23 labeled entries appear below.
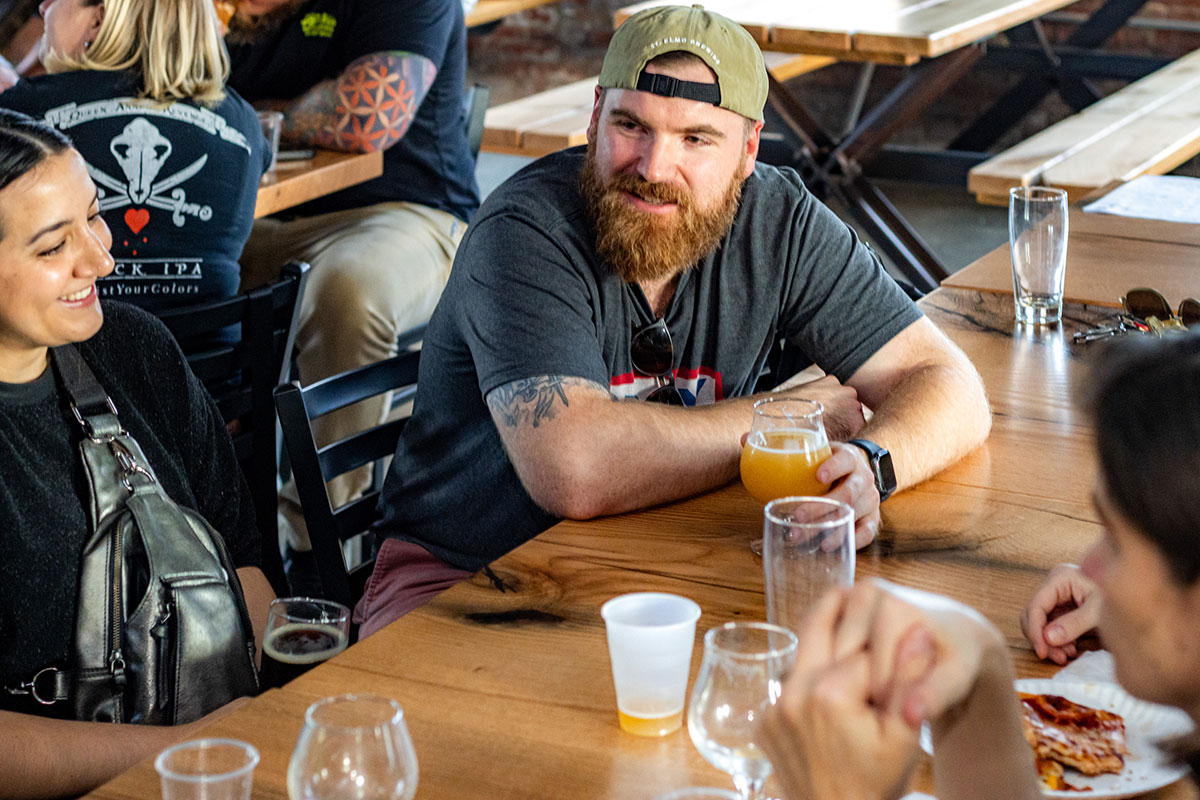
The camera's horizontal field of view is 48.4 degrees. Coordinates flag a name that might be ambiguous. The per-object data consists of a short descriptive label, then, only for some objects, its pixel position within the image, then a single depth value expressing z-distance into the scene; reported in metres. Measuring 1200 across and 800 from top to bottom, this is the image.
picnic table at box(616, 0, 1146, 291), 4.31
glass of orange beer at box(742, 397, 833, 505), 1.57
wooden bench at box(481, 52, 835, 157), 4.30
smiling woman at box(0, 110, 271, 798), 1.47
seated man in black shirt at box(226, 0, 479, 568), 3.46
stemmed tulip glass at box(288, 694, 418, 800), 0.94
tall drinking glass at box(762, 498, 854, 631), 1.23
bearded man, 1.78
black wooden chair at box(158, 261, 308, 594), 2.35
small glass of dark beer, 1.47
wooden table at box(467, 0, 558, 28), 5.51
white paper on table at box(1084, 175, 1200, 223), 3.06
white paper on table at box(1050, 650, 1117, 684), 1.27
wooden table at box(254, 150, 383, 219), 3.24
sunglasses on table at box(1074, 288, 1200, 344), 2.22
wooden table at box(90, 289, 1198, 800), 1.10
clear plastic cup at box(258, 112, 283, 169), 3.23
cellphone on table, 3.48
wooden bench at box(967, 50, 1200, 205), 4.07
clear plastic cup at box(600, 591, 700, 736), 1.13
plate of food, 1.09
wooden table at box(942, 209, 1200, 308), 2.50
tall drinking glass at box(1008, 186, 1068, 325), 2.36
